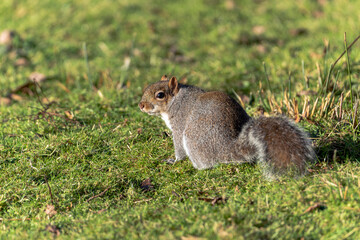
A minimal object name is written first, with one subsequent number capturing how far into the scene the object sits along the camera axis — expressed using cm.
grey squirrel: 565
